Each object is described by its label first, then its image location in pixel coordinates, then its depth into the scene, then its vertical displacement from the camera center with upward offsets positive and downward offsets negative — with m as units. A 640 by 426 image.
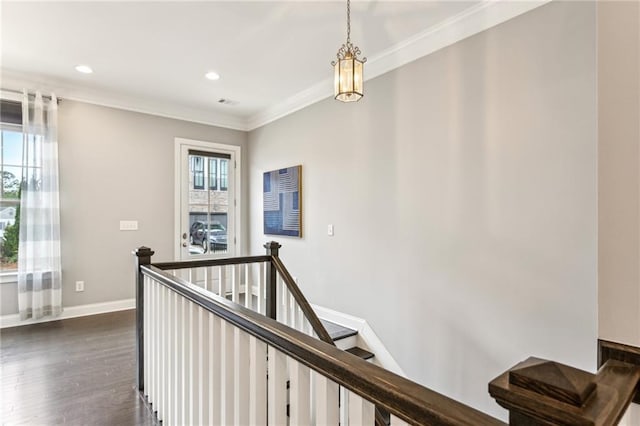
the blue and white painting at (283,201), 4.51 +0.16
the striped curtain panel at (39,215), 3.81 -0.02
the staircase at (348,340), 3.41 -1.28
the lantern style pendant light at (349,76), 2.15 +0.86
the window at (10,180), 3.81 +0.37
